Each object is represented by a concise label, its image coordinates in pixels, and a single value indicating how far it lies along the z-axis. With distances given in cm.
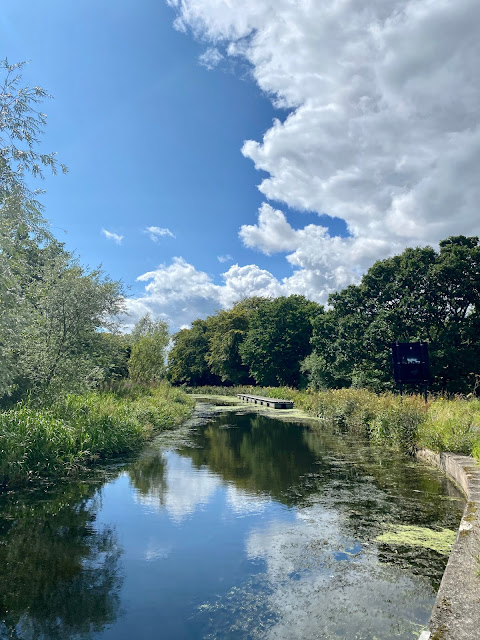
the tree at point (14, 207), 631
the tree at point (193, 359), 5400
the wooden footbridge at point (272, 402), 2725
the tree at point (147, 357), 2216
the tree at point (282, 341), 3953
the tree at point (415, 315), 2127
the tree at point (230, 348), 4731
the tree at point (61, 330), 989
